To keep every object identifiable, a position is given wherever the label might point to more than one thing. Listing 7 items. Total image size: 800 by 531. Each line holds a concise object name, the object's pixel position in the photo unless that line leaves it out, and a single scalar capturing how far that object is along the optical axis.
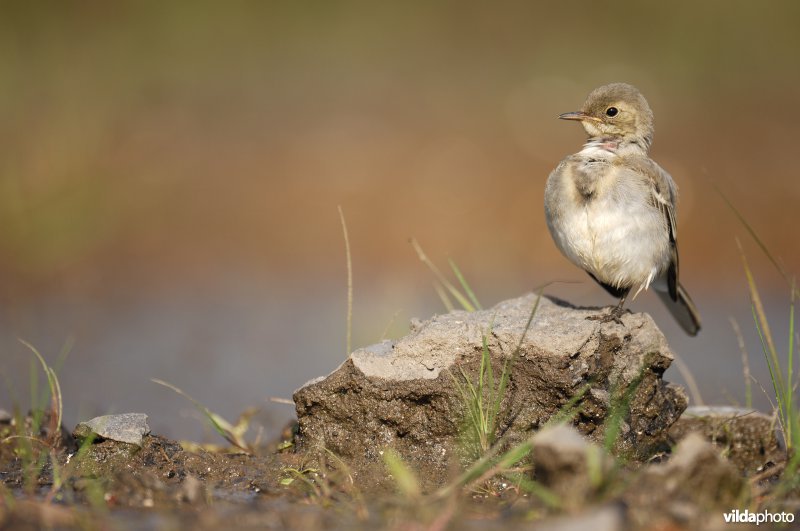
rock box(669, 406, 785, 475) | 10.59
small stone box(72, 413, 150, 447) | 9.66
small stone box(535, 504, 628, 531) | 6.21
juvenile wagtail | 11.20
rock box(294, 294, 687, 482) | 9.69
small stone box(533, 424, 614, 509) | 6.96
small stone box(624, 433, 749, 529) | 6.85
